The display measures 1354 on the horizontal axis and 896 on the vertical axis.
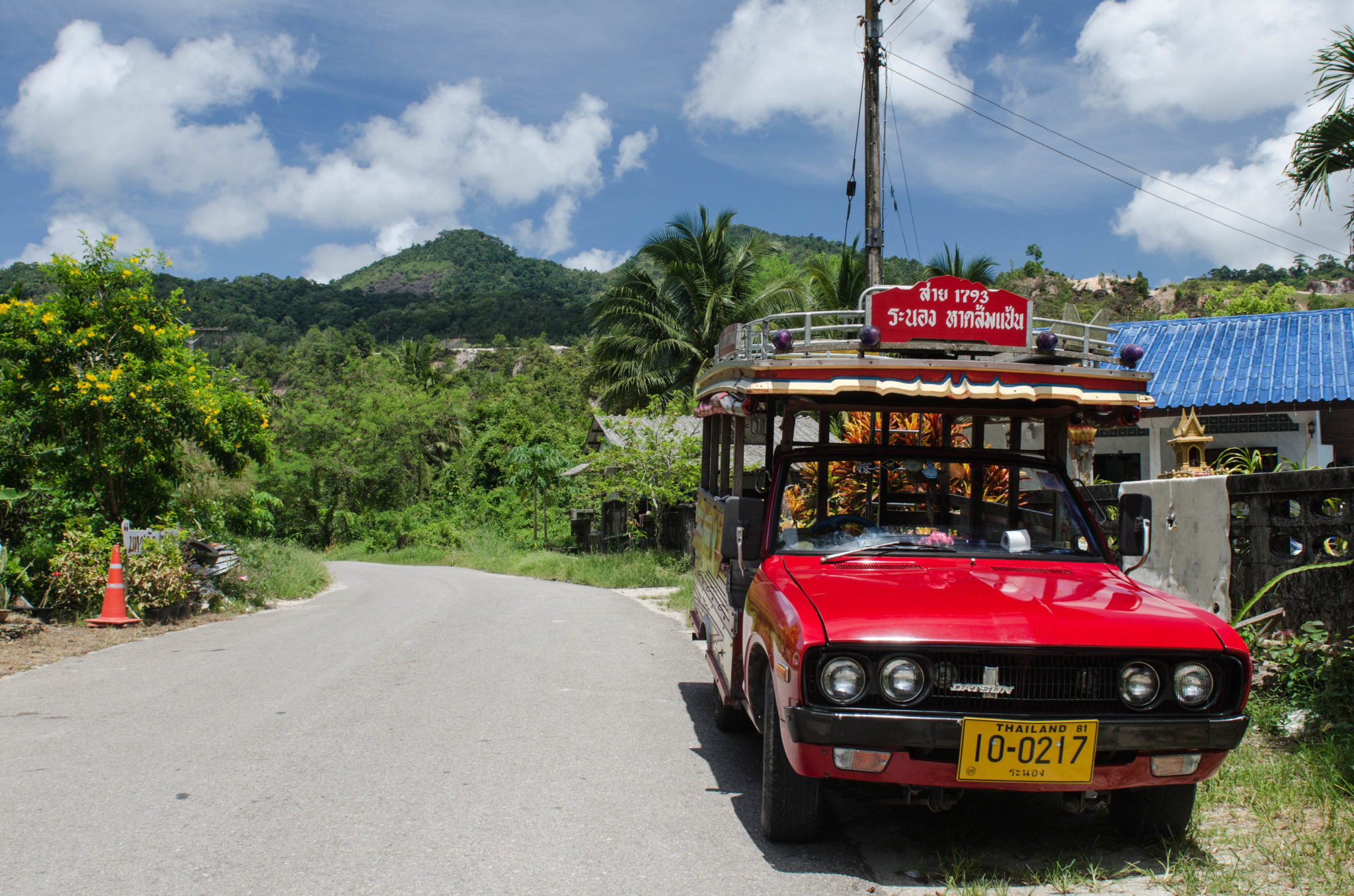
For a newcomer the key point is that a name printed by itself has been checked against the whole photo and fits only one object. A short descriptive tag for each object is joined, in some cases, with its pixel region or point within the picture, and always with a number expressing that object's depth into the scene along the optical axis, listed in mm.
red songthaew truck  3939
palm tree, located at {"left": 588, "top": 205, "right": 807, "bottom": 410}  27891
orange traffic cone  11789
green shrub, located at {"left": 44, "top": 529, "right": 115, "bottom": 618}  11947
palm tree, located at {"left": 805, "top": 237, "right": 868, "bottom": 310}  23609
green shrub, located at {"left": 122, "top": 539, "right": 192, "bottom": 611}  12359
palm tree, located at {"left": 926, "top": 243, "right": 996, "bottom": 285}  22891
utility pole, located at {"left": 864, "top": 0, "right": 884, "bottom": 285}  13547
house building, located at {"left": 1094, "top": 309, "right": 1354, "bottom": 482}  14477
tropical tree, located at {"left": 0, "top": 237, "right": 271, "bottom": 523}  12383
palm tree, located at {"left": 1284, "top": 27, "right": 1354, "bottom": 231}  6355
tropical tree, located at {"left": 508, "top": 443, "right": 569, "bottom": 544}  37906
